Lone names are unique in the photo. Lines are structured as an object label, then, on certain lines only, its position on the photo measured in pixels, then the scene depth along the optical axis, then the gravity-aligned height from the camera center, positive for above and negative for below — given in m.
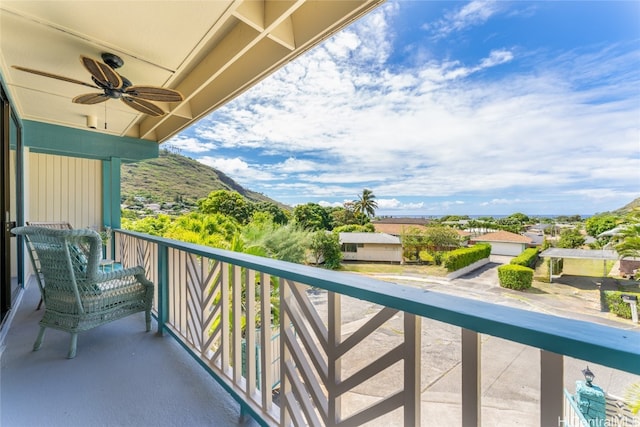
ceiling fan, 2.26 +1.14
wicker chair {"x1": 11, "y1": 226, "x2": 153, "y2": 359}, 1.98 -0.49
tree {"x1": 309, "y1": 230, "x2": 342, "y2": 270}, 18.19 -2.40
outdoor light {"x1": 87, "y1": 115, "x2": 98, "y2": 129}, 3.85 +1.24
